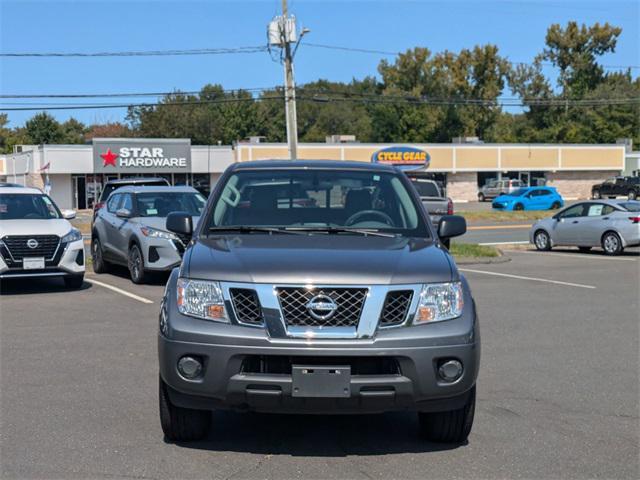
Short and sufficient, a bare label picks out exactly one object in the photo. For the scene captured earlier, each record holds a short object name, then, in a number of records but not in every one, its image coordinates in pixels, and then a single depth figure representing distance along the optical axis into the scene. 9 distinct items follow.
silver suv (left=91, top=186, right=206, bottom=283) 13.92
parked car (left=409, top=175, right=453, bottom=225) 23.73
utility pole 32.47
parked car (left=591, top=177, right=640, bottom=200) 62.36
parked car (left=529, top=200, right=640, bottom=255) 21.84
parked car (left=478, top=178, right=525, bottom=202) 65.60
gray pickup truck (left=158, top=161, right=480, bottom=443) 4.82
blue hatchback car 51.81
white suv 12.80
